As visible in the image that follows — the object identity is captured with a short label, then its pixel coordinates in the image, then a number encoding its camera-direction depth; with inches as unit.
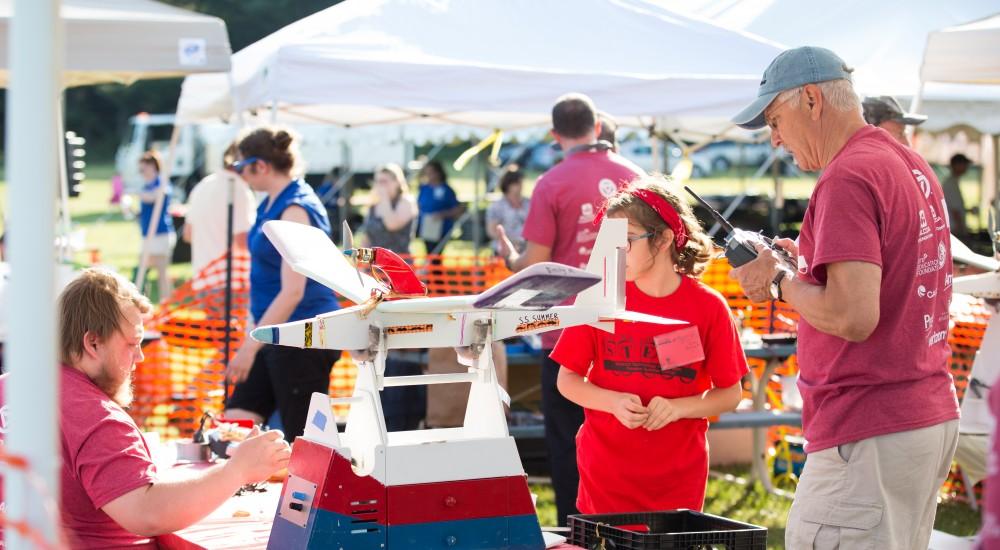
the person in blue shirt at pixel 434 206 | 616.7
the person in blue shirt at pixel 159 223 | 542.9
